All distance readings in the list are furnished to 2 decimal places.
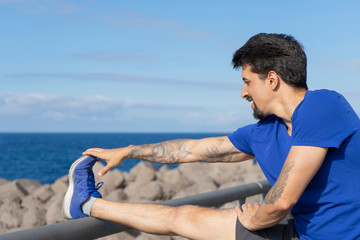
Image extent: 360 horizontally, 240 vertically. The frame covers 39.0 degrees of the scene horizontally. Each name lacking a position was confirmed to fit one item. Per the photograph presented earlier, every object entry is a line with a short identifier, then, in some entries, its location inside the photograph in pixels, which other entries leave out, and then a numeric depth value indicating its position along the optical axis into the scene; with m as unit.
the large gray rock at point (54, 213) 7.97
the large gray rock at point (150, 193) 9.18
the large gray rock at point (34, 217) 8.45
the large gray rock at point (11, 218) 8.75
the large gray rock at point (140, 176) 10.59
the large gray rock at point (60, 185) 11.38
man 2.34
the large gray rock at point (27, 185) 11.57
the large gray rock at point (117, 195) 9.55
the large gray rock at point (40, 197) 10.26
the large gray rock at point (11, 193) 10.69
